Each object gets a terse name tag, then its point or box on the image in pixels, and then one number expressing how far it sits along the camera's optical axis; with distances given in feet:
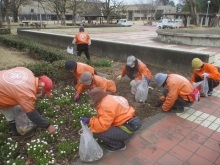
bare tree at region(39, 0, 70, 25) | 99.38
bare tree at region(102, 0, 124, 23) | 116.54
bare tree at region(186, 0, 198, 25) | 61.90
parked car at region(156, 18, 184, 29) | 114.32
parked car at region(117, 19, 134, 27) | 139.85
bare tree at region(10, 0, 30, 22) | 115.23
